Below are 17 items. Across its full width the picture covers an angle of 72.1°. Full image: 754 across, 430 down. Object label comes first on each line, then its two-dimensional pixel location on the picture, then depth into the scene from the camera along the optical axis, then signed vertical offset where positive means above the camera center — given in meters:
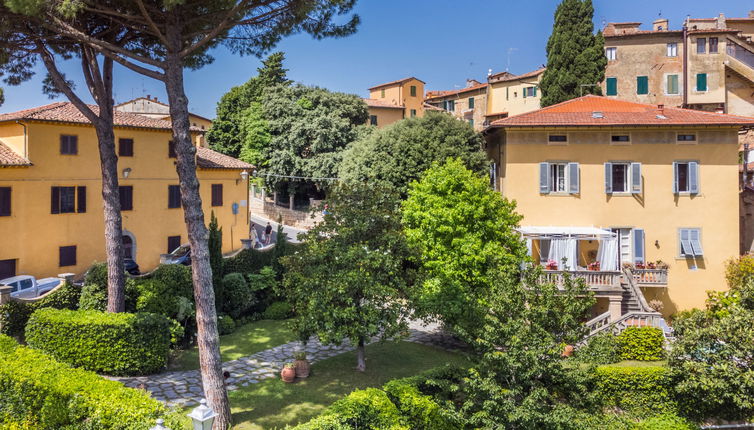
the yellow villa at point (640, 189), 26.62 +1.09
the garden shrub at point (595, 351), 13.74 -3.80
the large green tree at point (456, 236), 20.61 -1.10
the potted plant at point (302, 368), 17.73 -5.34
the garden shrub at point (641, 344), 20.58 -5.37
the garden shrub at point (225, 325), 22.39 -4.90
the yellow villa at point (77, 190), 24.36 +1.24
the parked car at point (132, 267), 27.31 -2.87
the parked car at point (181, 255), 29.23 -2.45
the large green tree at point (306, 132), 45.47 +7.18
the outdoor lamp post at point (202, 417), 9.06 -3.60
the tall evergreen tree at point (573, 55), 37.53 +11.33
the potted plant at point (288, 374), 17.27 -5.40
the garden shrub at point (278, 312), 25.14 -4.86
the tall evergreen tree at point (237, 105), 55.16 +11.65
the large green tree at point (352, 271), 17.33 -2.05
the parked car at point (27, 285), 22.31 -3.19
